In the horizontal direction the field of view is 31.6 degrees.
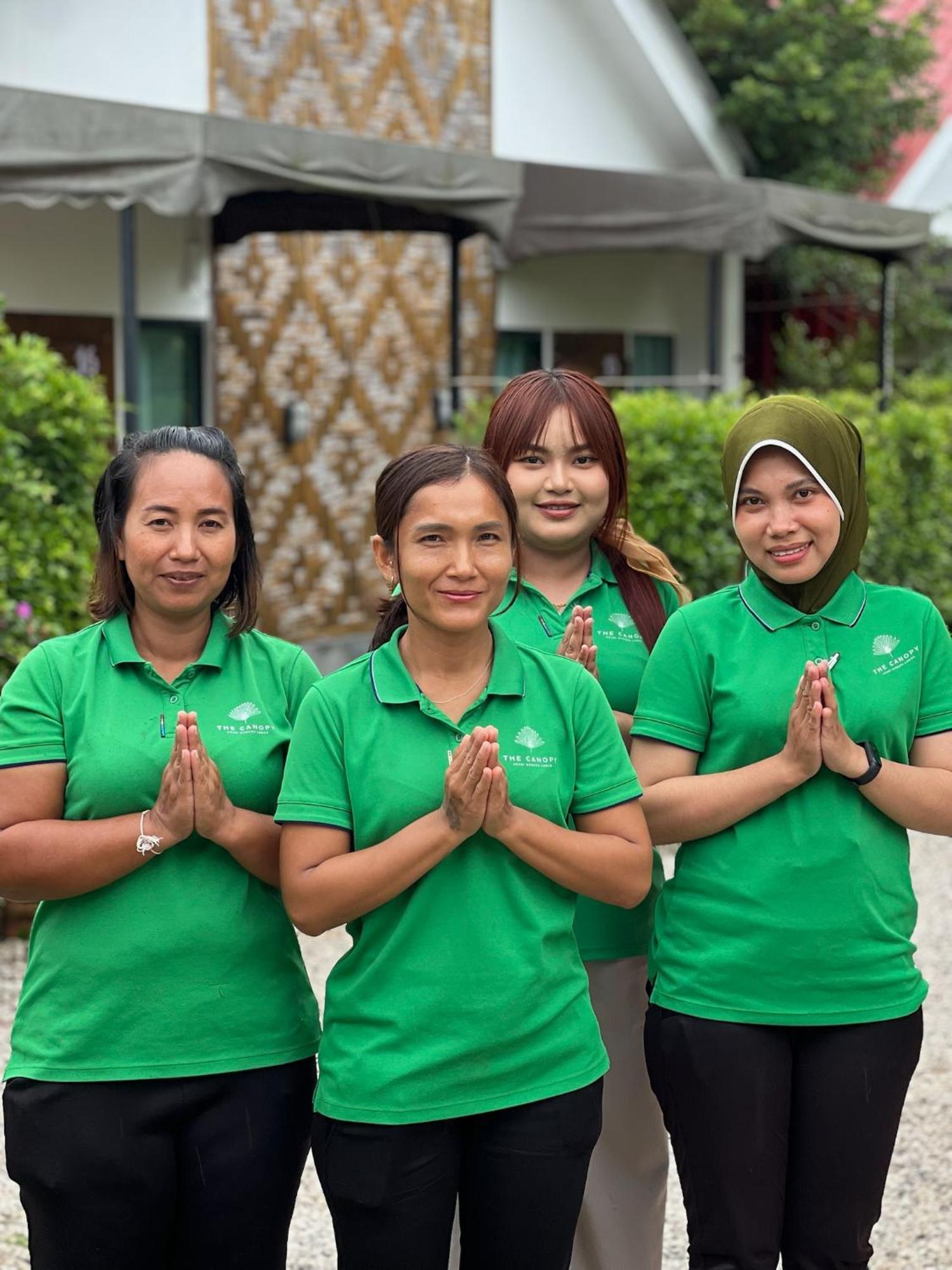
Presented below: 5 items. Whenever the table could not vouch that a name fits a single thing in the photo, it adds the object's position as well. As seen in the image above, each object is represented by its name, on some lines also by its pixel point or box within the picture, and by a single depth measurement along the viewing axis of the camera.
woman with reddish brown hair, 3.14
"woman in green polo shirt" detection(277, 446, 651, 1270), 2.45
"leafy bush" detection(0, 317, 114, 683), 6.36
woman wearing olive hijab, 2.77
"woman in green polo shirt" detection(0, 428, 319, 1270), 2.50
